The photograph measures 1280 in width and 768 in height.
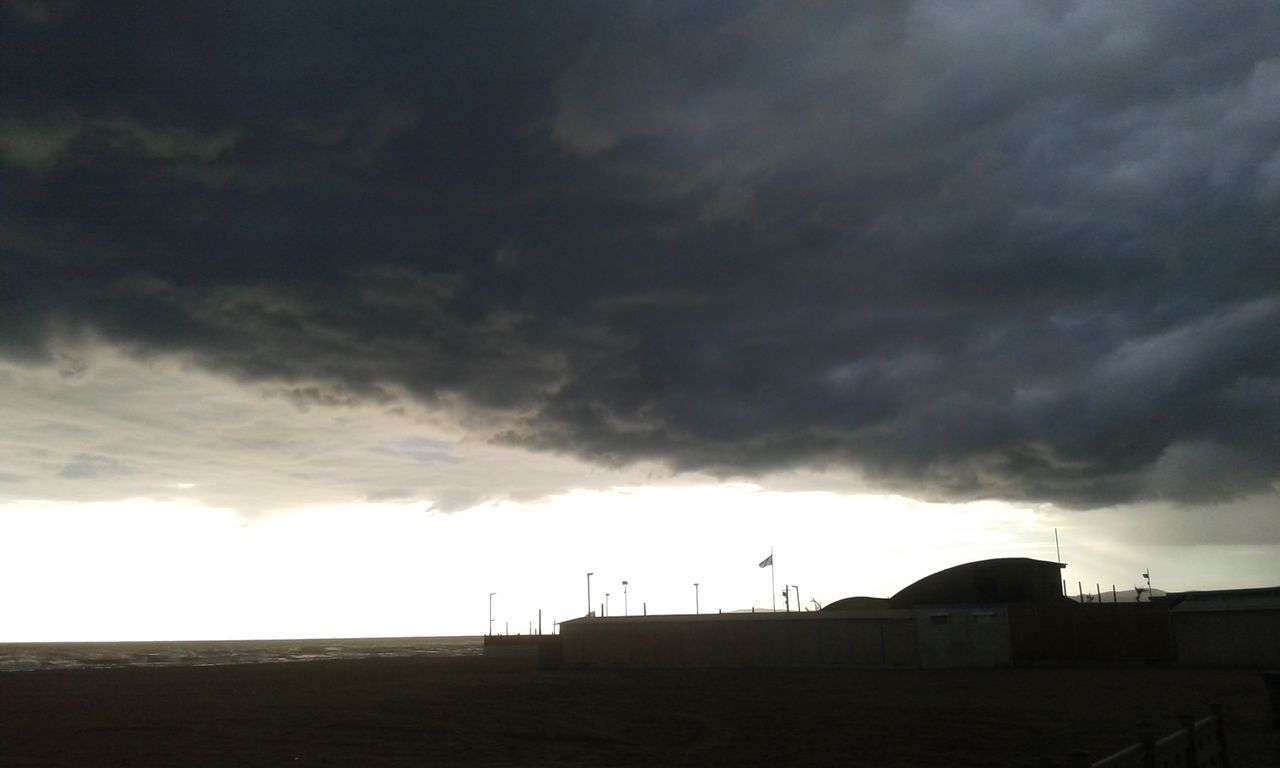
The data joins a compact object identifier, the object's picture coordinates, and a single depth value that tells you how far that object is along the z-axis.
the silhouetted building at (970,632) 48.50
